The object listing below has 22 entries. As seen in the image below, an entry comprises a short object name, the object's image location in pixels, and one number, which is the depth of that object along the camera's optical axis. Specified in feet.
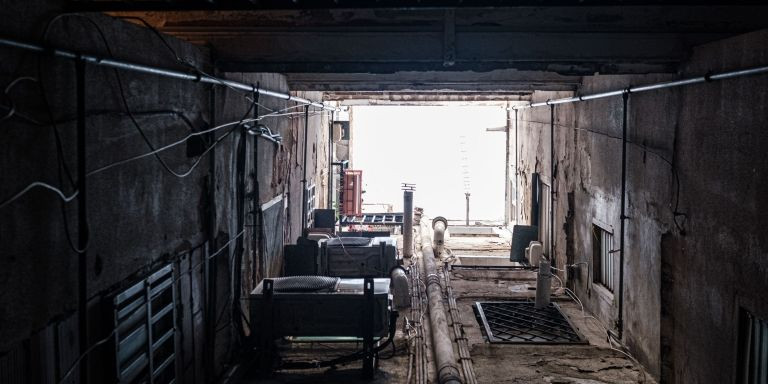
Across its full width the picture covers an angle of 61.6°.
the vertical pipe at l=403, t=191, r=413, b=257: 49.80
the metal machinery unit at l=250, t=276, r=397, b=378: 25.71
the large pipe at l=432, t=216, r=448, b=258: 52.26
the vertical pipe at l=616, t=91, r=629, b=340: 29.30
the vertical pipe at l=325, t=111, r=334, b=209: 61.12
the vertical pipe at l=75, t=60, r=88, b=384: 13.62
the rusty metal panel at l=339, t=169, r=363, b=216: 66.08
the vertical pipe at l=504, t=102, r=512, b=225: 71.22
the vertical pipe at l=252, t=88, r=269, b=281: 29.49
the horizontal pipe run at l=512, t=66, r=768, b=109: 18.18
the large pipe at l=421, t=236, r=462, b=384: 25.80
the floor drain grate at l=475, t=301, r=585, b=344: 32.01
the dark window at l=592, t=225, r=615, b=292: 33.86
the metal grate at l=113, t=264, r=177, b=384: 16.37
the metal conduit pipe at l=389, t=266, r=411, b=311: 36.94
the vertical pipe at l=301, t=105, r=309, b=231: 44.53
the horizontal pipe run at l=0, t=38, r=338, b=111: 11.96
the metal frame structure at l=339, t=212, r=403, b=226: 58.47
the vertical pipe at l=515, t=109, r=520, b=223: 63.24
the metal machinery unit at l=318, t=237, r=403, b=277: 38.65
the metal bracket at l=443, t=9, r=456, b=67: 21.06
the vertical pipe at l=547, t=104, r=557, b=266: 45.27
